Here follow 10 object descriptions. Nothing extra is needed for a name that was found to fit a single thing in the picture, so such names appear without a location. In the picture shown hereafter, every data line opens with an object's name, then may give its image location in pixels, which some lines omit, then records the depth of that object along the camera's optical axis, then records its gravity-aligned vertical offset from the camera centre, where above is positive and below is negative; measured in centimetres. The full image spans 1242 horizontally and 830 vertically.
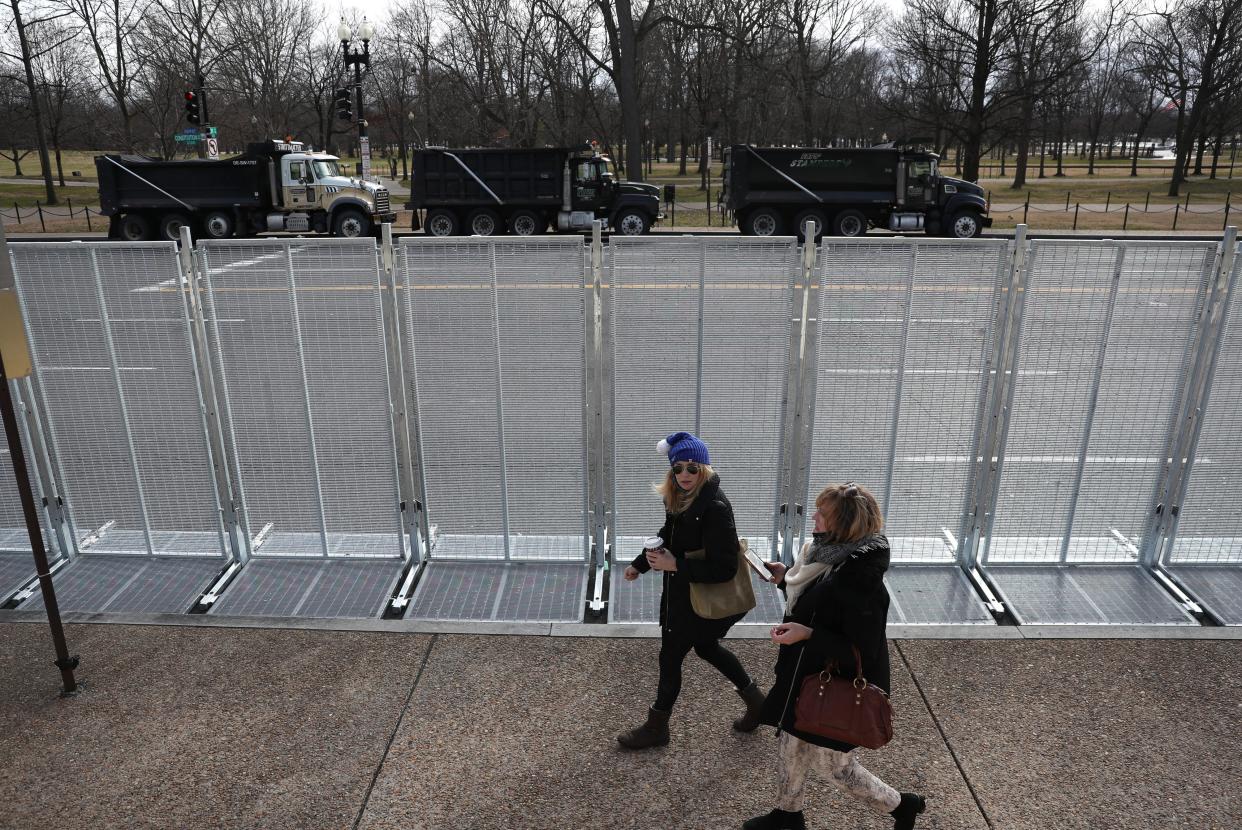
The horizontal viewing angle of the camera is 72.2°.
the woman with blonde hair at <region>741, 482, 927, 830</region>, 303 -167
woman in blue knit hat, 359 -170
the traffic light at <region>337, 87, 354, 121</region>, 2745 +130
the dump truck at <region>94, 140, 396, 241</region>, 2427 -138
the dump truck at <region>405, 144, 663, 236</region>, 2441 -131
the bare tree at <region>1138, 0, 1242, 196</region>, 4203 +457
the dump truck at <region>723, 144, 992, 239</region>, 2414 -125
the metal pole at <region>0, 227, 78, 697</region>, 435 -182
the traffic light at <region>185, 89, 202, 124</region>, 2825 +122
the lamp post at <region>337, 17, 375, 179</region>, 2636 +252
